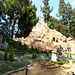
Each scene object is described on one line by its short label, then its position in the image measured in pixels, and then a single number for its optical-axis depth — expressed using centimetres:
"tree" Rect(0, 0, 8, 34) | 3369
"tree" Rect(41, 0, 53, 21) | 4955
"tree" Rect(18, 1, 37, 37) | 3566
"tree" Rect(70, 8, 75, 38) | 4801
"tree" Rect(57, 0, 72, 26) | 5147
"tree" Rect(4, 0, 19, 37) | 3359
